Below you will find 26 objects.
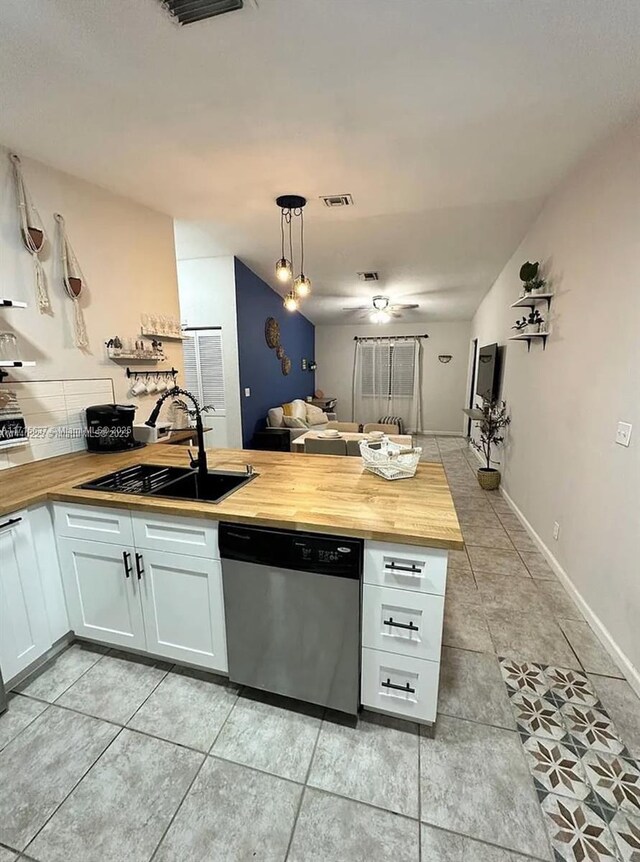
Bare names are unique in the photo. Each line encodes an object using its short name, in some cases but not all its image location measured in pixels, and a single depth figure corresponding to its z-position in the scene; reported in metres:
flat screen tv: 4.68
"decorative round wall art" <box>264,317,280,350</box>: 5.74
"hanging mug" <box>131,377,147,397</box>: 2.87
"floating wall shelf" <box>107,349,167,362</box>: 2.69
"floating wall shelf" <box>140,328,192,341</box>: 2.96
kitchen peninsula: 1.34
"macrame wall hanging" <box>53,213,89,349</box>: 2.33
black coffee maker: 2.38
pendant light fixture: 2.86
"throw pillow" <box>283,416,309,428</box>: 5.56
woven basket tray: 1.81
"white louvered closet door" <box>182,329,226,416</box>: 4.84
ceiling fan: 5.51
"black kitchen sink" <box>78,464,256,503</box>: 1.79
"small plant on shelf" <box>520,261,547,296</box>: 3.09
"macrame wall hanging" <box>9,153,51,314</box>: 2.09
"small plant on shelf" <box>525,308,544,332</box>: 3.15
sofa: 5.56
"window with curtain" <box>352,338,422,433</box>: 7.99
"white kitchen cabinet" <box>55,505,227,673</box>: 1.57
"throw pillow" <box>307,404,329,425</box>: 6.30
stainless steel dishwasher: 1.36
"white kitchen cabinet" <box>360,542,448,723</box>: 1.31
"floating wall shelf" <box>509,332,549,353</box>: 3.00
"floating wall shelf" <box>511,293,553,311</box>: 2.95
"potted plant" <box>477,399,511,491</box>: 4.27
